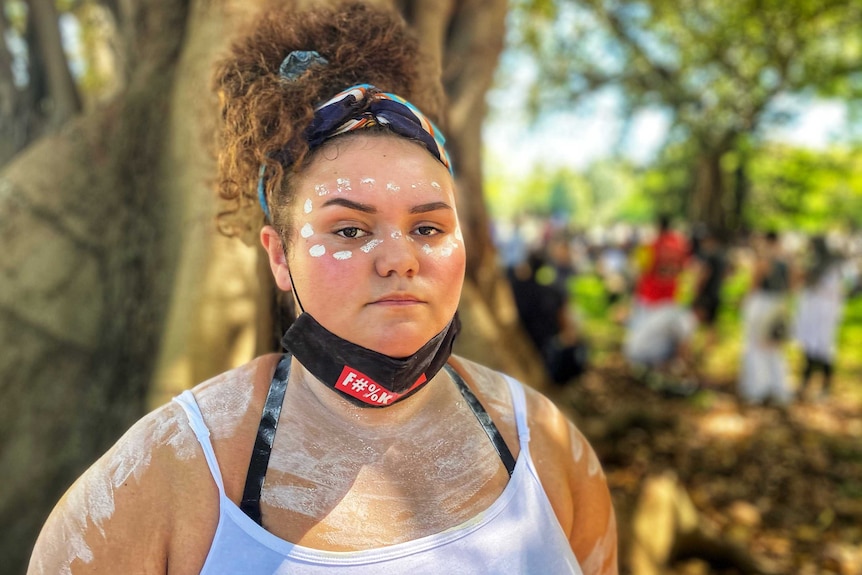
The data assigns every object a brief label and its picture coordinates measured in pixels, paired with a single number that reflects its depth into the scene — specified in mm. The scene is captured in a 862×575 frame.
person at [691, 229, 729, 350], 9250
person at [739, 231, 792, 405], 6898
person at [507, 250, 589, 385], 6453
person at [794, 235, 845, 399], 7355
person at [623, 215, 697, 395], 7520
